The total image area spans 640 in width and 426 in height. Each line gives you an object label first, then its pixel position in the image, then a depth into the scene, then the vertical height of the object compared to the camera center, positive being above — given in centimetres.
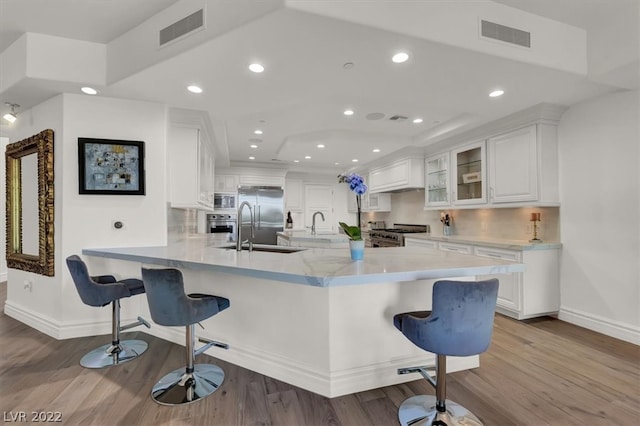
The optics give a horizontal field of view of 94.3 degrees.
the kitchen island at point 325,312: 182 -69
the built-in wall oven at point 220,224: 615 -22
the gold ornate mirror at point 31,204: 285 +12
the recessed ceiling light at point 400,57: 213 +113
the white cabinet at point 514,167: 341 +53
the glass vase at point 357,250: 207 -27
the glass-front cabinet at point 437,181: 467 +50
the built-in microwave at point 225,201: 636 +27
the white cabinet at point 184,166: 337 +55
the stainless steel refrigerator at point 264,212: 655 +2
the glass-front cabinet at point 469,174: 402 +52
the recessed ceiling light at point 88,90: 269 +115
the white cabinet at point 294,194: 744 +46
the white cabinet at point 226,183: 647 +66
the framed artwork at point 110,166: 281 +47
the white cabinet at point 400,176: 527 +68
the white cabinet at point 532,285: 328 -85
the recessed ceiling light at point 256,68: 228 +113
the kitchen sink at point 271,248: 295 -37
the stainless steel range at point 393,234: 531 -44
